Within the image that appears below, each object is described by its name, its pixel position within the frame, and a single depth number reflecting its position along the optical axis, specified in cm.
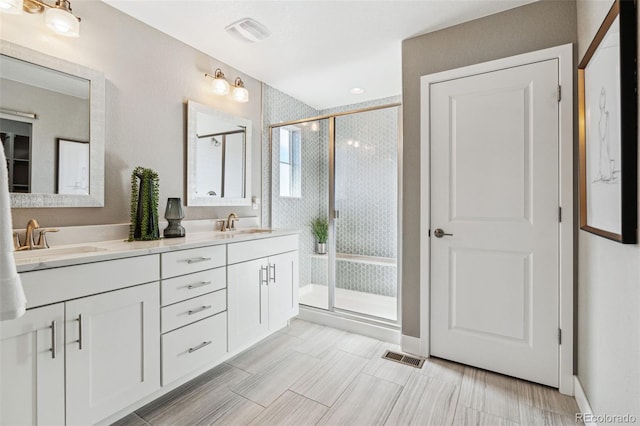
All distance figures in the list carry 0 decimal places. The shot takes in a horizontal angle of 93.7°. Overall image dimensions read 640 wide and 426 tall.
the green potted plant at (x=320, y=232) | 310
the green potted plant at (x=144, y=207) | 193
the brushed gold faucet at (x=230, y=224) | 262
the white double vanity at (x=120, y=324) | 116
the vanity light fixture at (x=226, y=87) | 251
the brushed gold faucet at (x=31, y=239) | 150
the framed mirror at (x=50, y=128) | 154
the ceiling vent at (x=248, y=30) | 208
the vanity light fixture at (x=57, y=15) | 160
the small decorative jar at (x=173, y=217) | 209
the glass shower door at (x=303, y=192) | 311
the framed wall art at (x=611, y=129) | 101
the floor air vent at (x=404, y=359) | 215
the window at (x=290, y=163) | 326
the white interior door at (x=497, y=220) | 184
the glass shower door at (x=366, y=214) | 278
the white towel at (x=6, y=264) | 76
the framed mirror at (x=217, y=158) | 242
